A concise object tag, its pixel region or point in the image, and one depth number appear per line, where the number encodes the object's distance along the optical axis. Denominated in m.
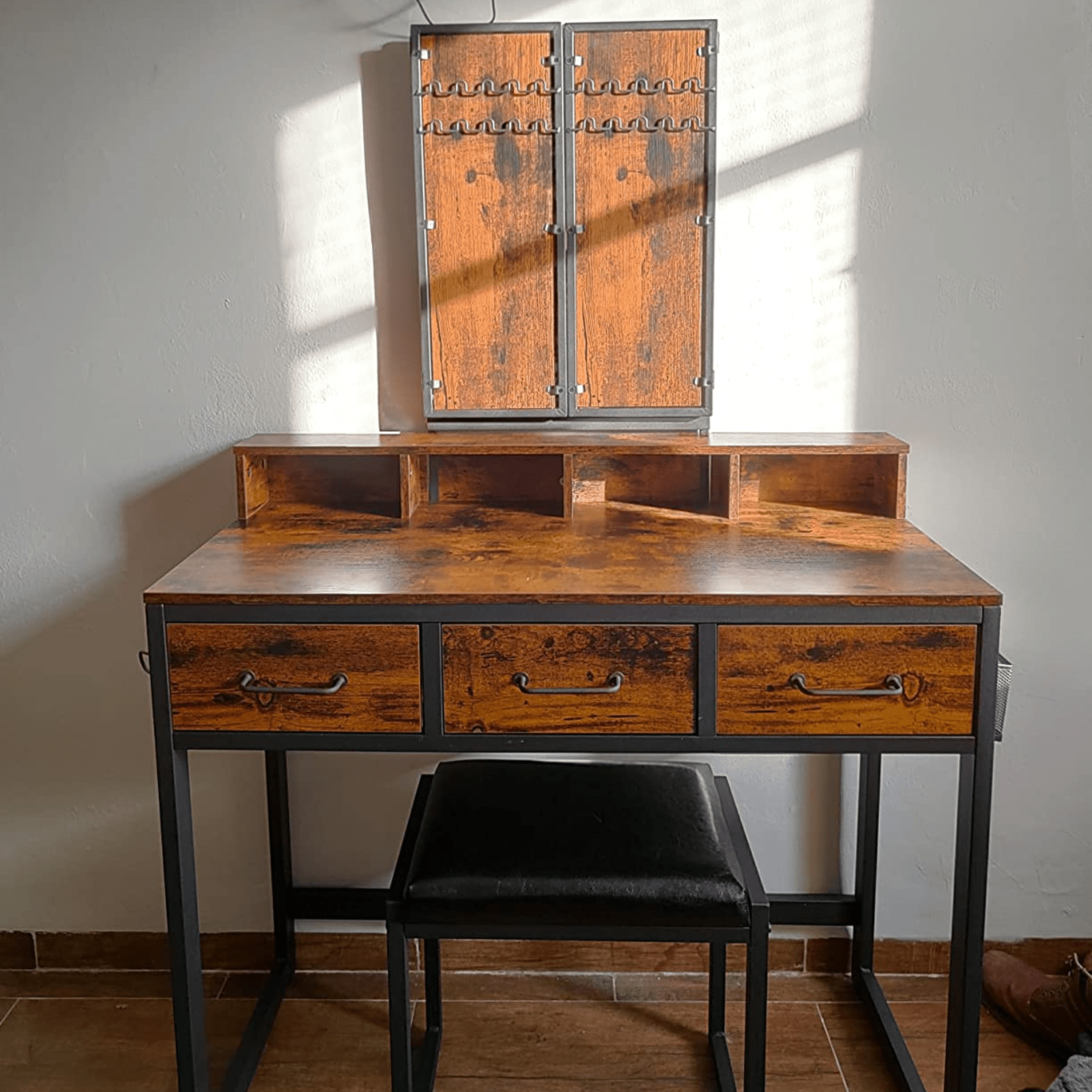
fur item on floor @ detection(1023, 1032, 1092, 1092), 2.02
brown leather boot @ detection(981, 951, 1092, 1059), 2.21
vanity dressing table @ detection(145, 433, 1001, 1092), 1.71
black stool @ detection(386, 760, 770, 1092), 1.81
